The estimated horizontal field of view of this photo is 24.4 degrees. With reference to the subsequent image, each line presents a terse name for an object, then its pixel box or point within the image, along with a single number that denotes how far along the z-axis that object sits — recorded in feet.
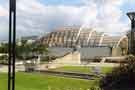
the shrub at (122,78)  35.74
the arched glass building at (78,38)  306.35
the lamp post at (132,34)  40.94
